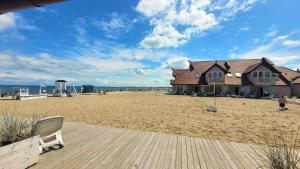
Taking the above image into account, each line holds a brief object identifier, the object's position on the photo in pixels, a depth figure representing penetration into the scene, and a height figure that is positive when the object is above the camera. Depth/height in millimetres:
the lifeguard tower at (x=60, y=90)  19434 -429
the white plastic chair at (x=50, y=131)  2606 -991
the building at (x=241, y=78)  20000 +1727
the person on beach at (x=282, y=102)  9152 -1029
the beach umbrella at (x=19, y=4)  1268 +885
